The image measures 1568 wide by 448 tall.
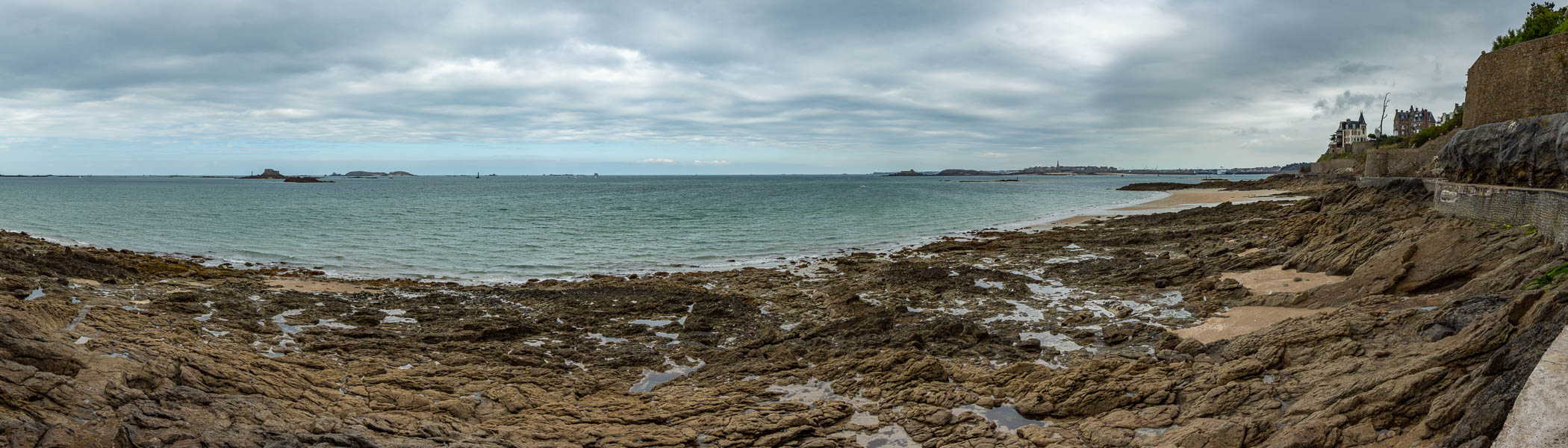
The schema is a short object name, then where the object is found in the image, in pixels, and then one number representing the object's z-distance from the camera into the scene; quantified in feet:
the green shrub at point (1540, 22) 106.63
